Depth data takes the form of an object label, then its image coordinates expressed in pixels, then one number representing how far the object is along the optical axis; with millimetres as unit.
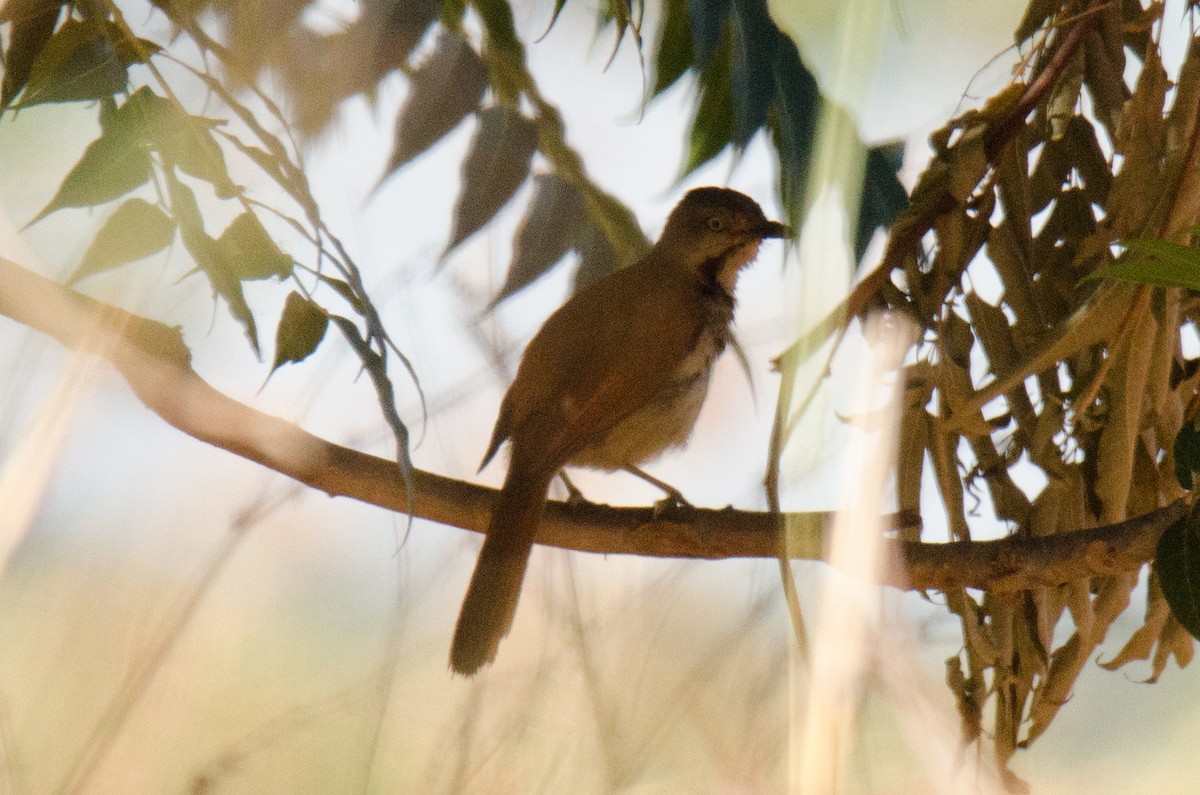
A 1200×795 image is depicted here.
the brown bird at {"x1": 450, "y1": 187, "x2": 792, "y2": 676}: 5902
